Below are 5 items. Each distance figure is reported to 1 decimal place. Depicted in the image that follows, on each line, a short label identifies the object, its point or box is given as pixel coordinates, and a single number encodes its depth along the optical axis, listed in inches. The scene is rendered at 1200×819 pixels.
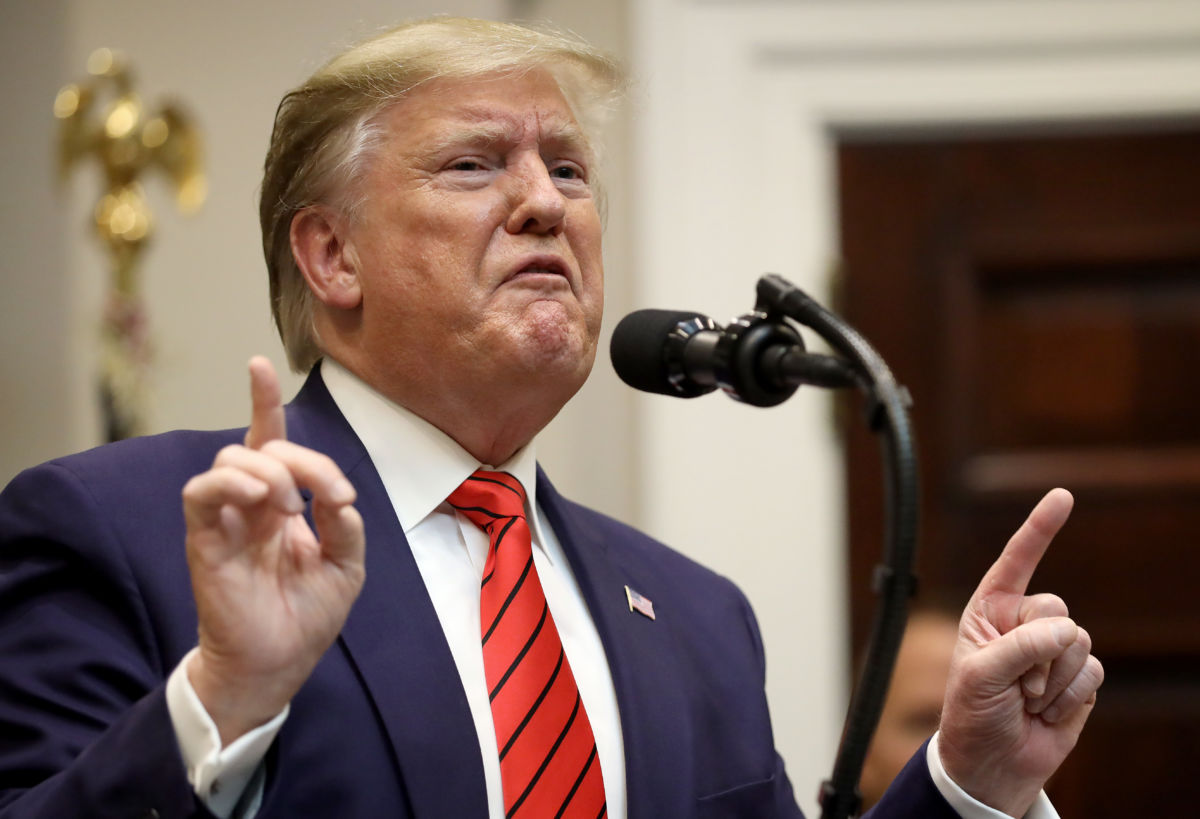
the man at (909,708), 133.5
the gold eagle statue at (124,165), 141.2
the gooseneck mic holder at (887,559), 103.6
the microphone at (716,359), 105.9
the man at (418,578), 105.9
